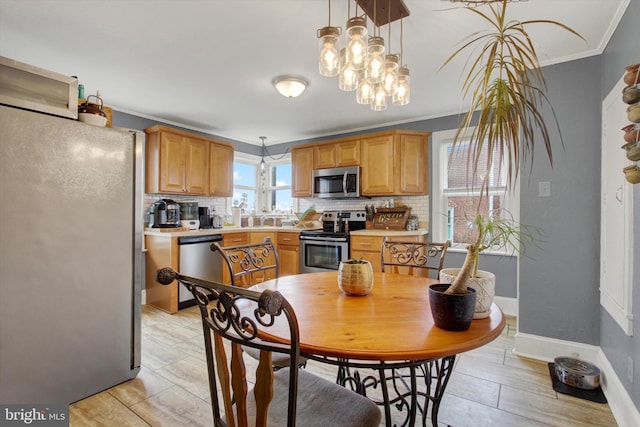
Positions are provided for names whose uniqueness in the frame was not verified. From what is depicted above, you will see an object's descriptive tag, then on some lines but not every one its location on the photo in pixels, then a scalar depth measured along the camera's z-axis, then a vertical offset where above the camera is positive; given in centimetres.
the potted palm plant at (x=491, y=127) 100 +31
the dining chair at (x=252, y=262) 149 -30
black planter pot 97 -30
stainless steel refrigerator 163 -27
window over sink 538 +48
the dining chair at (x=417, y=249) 194 -25
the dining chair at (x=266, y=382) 74 -47
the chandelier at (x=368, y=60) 143 +77
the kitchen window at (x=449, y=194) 388 +25
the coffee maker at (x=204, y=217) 440 -7
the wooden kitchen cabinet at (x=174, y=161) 377 +63
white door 169 -2
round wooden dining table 87 -37
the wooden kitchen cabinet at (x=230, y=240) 403 -38
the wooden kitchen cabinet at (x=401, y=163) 396 +66
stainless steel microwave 426 +43
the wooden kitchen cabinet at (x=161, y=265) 348 -62
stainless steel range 399 -38
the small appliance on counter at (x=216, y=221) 448 -13
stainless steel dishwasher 357 -58
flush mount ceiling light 284 +118
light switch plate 242 +21
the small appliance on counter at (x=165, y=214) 377 -3
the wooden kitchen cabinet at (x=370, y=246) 373 -40
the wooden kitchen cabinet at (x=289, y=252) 439 -56
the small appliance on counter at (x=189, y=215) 398 -4
